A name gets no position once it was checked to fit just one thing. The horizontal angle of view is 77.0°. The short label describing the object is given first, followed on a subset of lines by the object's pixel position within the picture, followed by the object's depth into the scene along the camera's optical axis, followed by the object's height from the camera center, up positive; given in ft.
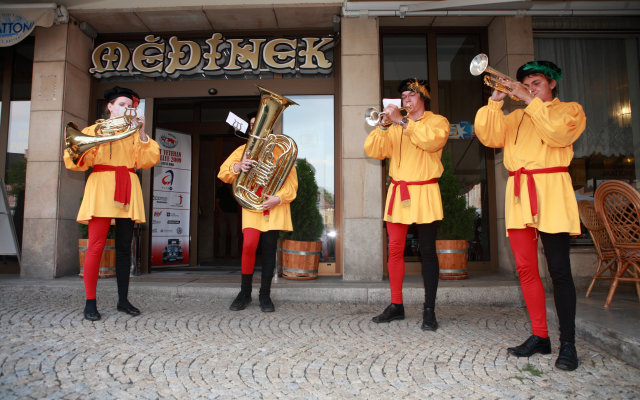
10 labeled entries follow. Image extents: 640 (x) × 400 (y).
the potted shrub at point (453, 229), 16.58 +0.18
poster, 23.18 +1.96
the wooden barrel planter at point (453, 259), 16.55 -1.06
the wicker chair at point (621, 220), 11.12 +0.39
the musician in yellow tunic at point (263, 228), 12.69 +0.17
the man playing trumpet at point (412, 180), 10.43 +1.46
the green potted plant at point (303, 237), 16.63 -0.15
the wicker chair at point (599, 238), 13.16 -0.16
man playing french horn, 11.26 +1.16
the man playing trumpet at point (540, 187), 8.13 +0.97
